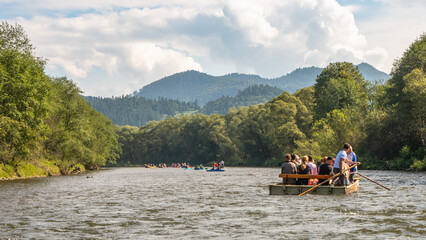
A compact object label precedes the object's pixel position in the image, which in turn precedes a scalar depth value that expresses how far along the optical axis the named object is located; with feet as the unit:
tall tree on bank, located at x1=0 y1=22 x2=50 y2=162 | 152.87
